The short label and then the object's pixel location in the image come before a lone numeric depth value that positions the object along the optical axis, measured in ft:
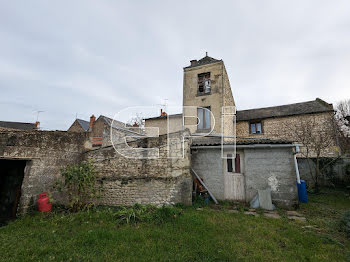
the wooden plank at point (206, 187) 22.31
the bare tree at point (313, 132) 36.78
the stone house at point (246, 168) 20.74
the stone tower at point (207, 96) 36.55
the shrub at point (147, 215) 15.36
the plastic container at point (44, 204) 16.93
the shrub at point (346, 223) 13.39
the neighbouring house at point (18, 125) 77.43
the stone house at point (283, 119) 39.93
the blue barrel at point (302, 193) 23.52
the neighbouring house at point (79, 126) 79.86
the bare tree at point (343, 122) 36.63
